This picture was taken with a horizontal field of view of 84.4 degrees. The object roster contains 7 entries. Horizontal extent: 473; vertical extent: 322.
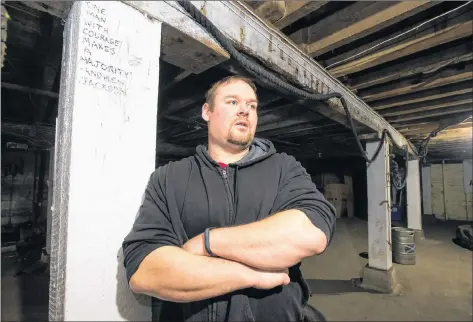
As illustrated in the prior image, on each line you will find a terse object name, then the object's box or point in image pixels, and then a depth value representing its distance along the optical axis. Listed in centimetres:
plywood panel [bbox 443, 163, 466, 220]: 1256
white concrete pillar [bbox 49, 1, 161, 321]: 113
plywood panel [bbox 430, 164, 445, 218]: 1324
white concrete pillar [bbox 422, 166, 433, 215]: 1372
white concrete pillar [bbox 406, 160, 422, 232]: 879
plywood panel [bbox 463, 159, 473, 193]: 1238
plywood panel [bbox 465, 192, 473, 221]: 1232
